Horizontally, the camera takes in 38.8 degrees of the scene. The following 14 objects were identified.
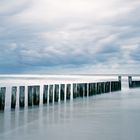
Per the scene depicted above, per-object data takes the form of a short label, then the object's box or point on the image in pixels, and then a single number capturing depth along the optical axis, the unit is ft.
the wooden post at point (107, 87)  70.83
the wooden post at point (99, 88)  65.82
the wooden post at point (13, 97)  36.63
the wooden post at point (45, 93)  43.18
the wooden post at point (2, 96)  34.49
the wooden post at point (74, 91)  54.60
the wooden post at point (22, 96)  37.94
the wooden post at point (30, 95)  39.26
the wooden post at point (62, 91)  49.02
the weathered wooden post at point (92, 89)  61.21
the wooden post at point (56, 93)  45.86
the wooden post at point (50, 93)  44.44
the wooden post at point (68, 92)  50.82
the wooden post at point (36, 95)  39.80
